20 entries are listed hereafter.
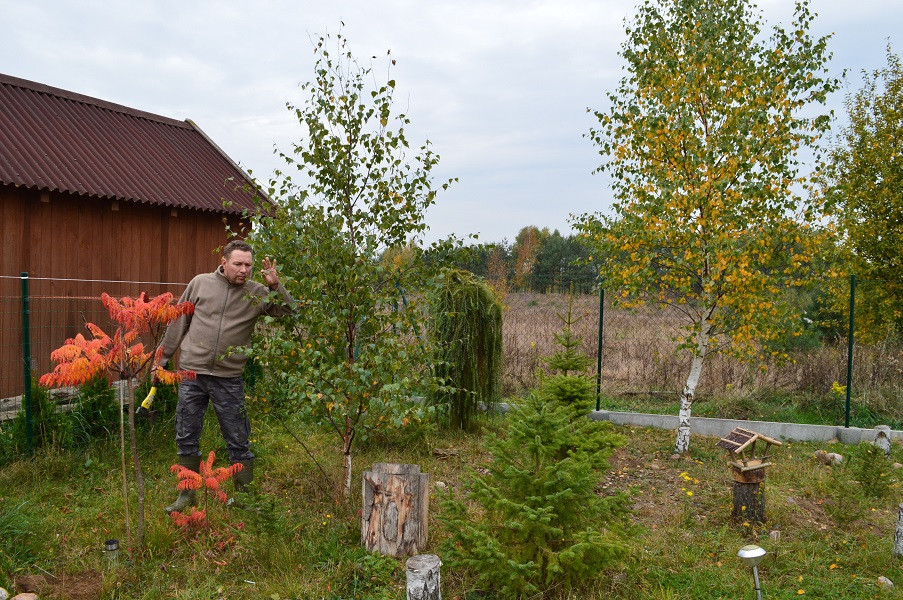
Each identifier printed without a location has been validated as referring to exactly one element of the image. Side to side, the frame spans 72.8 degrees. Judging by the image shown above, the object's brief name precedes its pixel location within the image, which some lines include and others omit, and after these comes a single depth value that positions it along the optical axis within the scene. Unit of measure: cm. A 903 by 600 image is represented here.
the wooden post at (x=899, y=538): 439
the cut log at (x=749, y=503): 490
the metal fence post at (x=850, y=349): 807
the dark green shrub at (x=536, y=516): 341
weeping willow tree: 732
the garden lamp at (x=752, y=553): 313
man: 461
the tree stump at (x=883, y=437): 701
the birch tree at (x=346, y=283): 437
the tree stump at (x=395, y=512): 410
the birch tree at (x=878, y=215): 1084
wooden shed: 706
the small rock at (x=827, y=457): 685
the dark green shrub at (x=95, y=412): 593
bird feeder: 489
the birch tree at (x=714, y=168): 635
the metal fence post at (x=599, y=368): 841
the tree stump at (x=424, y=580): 333
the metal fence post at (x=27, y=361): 557
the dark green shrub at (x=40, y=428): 552
